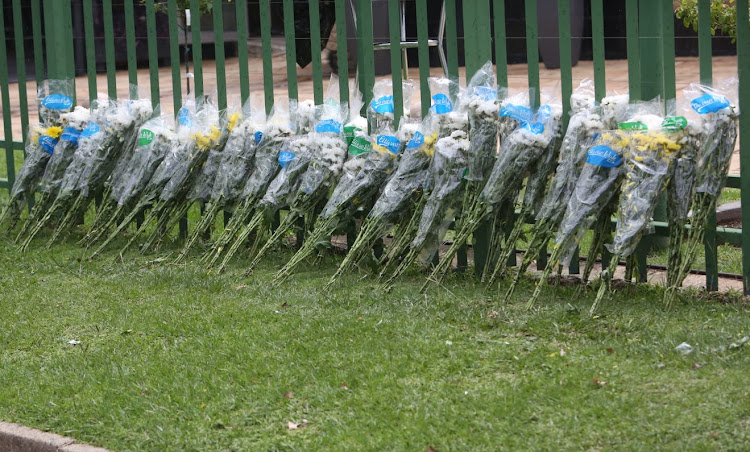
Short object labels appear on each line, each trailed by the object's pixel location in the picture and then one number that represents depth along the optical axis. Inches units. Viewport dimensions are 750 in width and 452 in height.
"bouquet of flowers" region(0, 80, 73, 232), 572.7
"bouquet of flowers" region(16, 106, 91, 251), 560.7
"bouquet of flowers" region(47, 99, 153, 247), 546.0
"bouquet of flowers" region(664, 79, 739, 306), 378.6
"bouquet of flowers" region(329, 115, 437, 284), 448.1
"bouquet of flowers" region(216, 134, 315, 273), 484.1
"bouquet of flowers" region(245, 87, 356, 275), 475.8
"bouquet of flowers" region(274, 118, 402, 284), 460.4
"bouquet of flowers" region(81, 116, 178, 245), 529.3
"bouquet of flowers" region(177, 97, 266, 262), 502.9
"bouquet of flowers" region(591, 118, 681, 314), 381.7
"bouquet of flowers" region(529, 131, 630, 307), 393.1
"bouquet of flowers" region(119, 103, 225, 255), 517.7
